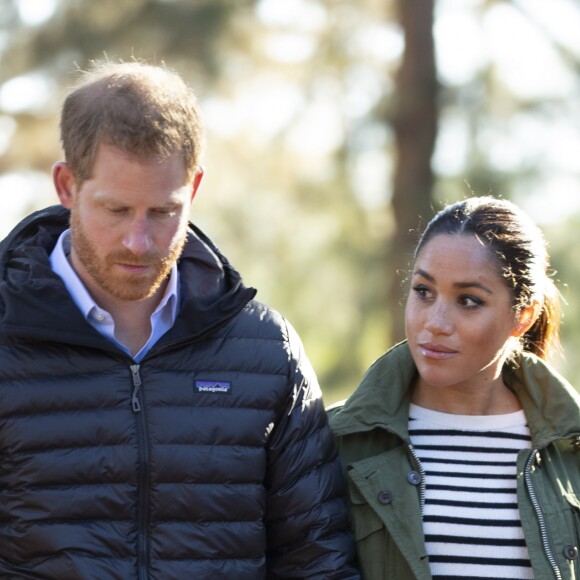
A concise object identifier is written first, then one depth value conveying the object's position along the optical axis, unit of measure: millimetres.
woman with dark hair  6441
